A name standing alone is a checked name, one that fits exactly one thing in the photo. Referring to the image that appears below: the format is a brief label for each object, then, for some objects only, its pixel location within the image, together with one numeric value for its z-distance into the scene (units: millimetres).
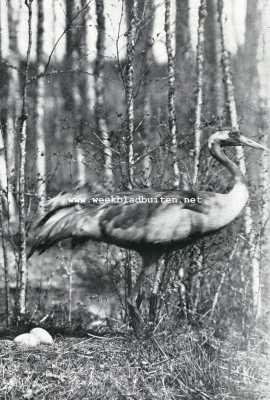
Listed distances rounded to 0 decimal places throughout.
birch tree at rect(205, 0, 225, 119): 6699
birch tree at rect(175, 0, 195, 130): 6391
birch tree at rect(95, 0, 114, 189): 6211
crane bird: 4578
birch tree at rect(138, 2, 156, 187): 6023
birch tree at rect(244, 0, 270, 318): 5633
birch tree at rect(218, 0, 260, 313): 6148
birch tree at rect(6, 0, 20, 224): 6538
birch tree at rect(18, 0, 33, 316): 5625
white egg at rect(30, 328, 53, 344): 4785
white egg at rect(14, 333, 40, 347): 4684
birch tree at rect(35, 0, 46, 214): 7418
